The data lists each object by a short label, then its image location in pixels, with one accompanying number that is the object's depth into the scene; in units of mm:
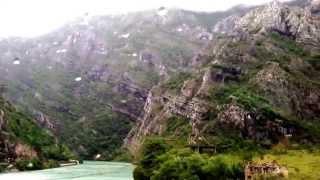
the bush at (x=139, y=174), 120215
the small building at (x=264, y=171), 96709
